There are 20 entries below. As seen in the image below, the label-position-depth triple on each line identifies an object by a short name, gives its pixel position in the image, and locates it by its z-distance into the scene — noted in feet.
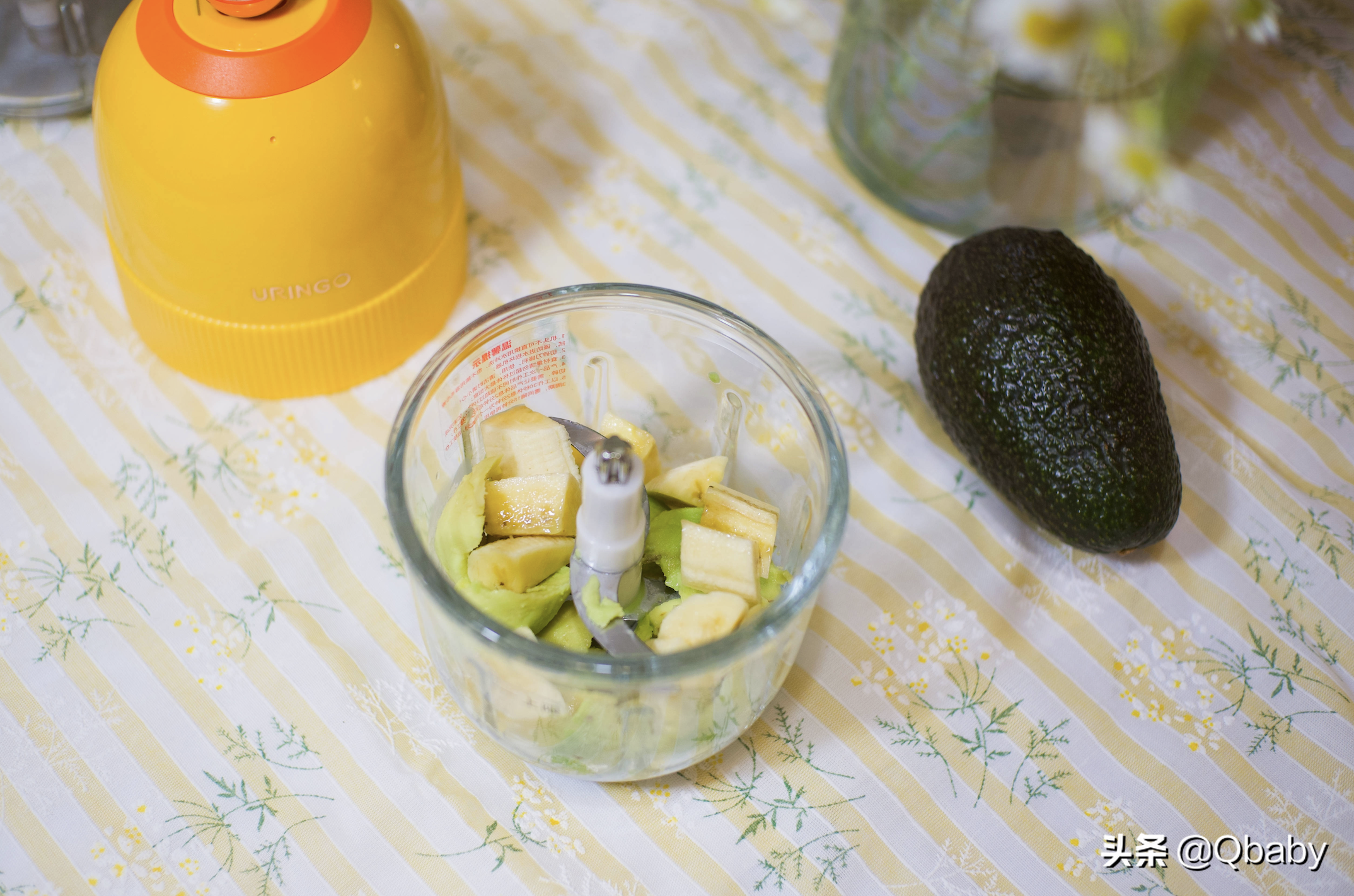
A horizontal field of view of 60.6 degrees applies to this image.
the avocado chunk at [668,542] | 1.70
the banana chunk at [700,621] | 1.51
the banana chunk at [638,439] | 1.82
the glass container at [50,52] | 2.25
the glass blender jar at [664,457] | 1.44
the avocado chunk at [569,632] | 1.62
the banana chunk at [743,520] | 1.70
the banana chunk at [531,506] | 1.67
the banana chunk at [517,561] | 1.58
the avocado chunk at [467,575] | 1.58
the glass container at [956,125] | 2.23
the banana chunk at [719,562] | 1.58
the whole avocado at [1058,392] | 1.79
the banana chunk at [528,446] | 1.73
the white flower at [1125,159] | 2.30
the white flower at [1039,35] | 2.14
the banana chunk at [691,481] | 1.77
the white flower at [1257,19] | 2.53
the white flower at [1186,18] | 2.23
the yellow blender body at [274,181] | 1.72
